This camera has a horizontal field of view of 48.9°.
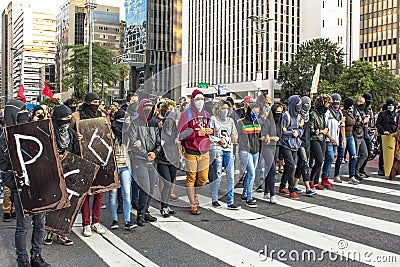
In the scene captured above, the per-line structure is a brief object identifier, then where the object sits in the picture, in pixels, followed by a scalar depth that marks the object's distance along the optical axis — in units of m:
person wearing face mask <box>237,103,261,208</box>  7.87
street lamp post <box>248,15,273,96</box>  12.98
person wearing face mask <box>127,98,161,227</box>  6.65
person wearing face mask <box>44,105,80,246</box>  5.41
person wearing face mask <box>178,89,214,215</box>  7.32
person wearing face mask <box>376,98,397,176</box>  10.99
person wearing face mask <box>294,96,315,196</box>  8.74
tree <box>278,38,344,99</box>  49.44
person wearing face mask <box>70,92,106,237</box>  6.21
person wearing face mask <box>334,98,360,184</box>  9.94
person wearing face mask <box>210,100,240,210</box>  7.61
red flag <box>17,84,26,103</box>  18.51
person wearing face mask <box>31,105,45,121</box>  7.53
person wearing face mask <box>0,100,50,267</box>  4.84
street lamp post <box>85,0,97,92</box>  28.82
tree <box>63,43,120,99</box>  39.28
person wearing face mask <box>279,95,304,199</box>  8.43
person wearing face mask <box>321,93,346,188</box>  9.38
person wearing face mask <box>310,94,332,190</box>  8.90
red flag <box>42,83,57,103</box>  23.38
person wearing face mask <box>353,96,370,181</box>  10.10
